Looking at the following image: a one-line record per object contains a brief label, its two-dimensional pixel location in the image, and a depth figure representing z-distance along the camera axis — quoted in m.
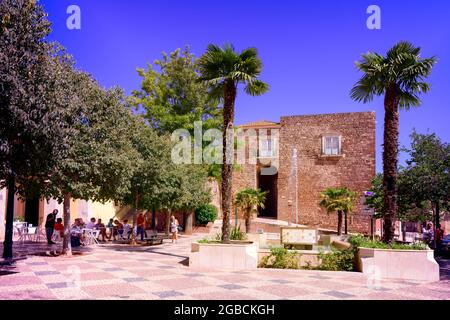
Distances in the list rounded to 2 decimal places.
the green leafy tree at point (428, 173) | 16.62
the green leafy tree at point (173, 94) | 29.89
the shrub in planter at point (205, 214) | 30.39
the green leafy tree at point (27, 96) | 9.12
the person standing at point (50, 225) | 18.13
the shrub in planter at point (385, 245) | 11.66
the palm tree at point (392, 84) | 12.51
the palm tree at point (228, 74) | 13.62
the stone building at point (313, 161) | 31.73
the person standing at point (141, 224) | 21.52
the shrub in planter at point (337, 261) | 12.27
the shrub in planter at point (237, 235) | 14.82
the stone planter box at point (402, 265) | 11.04
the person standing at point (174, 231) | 21.69
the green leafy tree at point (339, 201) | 24.84
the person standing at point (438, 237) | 18.45
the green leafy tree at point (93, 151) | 12.98
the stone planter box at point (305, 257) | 12.70
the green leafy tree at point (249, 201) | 24.22
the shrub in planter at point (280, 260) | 12.47
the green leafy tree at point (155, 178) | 18.77
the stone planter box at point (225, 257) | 12.32
